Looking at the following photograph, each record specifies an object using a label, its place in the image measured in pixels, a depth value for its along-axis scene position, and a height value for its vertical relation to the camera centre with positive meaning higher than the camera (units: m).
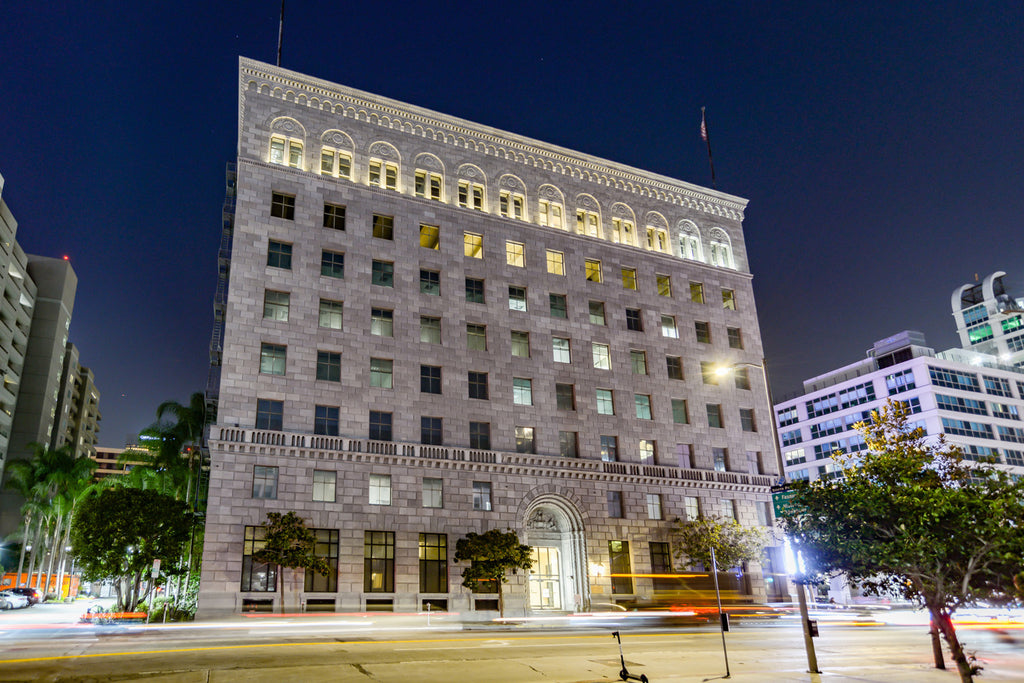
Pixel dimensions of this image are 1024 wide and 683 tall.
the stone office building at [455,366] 41.38 +13.59
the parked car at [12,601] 56.09 -1.12
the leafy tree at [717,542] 48.50 +1.08
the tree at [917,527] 17.73 +0.60
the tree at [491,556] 41.38 +0.64
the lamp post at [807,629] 19.38 -2.04
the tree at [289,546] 36.81 +1.51
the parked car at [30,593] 59.42 -0.59
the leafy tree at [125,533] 37.19 +2.57
